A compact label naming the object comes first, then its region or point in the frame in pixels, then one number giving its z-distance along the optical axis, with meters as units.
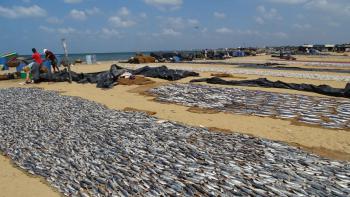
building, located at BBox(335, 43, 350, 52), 84.43
